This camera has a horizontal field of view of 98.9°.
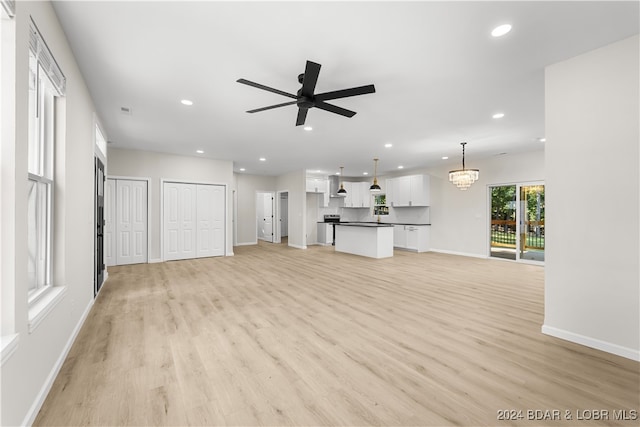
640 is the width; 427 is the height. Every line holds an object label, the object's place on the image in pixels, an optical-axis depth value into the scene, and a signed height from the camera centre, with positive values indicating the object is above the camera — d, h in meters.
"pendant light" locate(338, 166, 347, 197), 9.63 +0.82
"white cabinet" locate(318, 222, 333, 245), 10.48 -0.72
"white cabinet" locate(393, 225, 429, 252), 8.72 -0.76
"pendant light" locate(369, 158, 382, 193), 7.90 +0.89
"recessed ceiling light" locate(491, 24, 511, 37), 2.25 +1.54
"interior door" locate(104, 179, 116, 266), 6.23 -0.19
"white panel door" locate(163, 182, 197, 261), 6.95 -0.15
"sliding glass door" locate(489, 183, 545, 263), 6.69 -0.19
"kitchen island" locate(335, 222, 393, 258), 7.39 -0.71
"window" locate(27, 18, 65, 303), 1.99 +0.45
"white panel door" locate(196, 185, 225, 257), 7.46 -0.16
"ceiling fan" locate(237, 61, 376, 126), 2.43 +1.20
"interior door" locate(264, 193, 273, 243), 11.73 -0.12
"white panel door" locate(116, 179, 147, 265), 6.40 -0.18
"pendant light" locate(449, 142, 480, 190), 6.27 +0.86
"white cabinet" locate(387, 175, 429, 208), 8.80 +0.80
